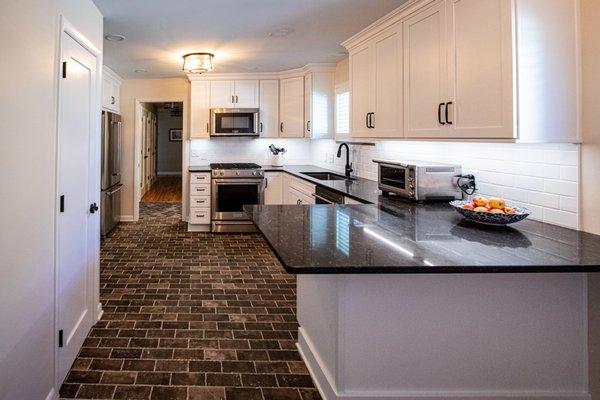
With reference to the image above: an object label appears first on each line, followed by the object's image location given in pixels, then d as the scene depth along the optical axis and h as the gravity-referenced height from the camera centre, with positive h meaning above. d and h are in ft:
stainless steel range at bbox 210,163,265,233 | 19.49 -1.25
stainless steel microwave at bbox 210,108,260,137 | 19.99 +2.27
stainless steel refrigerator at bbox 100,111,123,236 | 17.57 -0.12
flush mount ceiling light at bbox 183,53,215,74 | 15.60 +4.07
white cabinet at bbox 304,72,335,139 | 18.24 +2.95
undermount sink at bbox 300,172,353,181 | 17.63 -0.29
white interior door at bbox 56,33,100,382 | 7.09 -0.61
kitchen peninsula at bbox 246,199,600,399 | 5.53 -2.22
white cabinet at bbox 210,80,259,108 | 20.25 +3.69
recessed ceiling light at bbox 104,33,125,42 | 13.21 +4.27
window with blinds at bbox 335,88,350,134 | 17.11 +2.48
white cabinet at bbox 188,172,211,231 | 19.74 -1.49
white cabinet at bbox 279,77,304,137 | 19.27 +2.94
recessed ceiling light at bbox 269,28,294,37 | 12.50 +4.27
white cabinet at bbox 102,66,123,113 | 18.66 +3.75
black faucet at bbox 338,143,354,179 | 16.01 +0.22
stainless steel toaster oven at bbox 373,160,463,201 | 9.11 -0.29
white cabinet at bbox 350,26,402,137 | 10.18 +2.27
